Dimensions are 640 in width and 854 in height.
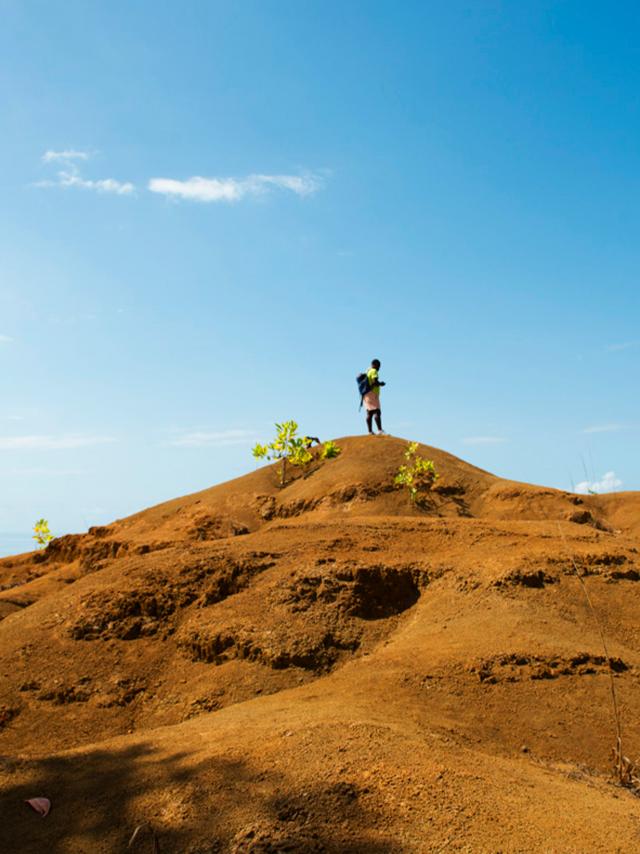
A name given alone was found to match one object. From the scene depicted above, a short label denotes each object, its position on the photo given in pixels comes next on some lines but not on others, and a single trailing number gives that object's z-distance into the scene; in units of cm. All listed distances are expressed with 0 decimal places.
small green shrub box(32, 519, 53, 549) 1791
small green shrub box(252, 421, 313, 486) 1708
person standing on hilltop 1711
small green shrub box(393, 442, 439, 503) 1476
